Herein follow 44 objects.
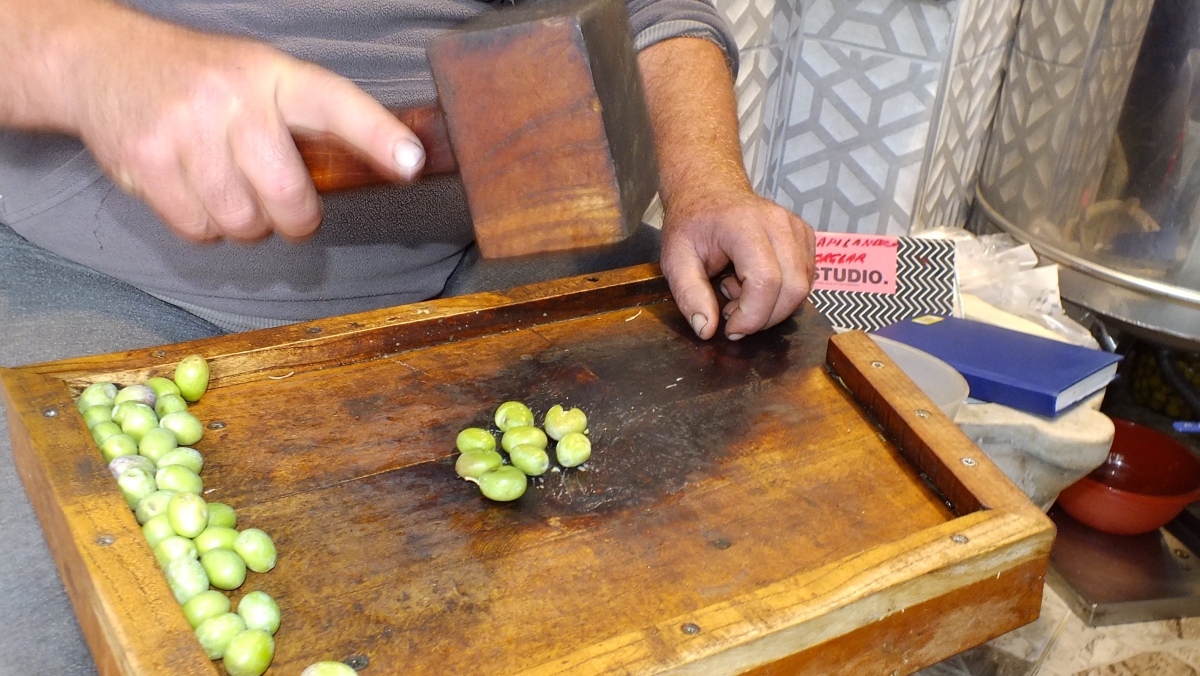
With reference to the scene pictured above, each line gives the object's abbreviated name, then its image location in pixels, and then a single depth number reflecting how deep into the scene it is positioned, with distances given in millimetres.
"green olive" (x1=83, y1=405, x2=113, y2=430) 841
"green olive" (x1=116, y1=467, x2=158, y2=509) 764
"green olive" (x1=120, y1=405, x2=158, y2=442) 833
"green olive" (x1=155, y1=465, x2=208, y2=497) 775
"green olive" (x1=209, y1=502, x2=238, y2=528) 753
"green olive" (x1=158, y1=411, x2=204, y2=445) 845
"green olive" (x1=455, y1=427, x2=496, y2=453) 877
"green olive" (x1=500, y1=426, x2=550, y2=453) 881
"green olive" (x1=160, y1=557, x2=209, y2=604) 694
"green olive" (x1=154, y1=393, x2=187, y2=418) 868
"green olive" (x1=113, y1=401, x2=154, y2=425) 848
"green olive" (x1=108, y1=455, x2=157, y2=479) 778
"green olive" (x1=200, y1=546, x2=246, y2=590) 708
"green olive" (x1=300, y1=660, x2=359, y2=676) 625
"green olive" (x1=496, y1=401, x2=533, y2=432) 922
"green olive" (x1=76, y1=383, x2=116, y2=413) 863
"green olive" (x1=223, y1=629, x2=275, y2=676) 629
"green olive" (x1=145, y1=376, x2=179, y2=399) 894
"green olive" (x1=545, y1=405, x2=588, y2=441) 917
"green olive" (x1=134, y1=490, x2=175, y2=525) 750
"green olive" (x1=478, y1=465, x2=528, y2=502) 826
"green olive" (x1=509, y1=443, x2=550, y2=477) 860
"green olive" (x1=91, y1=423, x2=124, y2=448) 815
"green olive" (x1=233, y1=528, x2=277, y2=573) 731
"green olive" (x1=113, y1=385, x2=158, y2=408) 873
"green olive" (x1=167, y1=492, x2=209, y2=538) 733
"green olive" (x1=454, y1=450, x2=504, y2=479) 845
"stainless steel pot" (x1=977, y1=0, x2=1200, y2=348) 1853
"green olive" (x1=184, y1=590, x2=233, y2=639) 670
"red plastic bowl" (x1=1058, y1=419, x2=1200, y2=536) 1979
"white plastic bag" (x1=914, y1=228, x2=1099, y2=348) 1918
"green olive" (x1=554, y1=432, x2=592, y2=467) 882
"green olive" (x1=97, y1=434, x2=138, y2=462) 804
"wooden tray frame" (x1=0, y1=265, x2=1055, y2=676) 636
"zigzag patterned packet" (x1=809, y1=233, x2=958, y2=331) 1886
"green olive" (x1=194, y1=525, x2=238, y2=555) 726
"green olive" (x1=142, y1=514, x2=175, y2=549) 732
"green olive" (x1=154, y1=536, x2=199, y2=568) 714
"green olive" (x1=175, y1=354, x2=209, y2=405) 905
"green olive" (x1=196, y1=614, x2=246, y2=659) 646
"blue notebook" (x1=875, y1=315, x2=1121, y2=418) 1554
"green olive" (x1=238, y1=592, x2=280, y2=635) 670
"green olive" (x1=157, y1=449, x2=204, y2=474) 806
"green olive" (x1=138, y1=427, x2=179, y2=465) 809
